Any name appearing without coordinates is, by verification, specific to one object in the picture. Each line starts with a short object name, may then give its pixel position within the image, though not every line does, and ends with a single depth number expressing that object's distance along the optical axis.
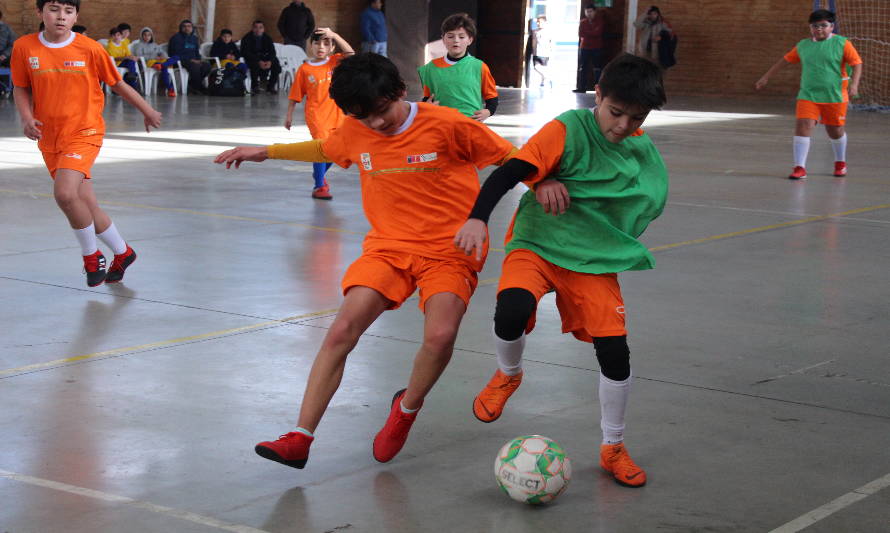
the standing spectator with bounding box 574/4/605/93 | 33.25
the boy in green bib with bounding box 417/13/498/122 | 11.29
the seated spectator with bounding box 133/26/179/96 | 26.42
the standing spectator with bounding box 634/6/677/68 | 31.78
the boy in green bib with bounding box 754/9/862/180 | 13.38
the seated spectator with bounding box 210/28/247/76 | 27.83
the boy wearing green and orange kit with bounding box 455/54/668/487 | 4.08
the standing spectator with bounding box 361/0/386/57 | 30.98
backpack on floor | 27.28
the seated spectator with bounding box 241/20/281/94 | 28.11
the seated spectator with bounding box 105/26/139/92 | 25.58
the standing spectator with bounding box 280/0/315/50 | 29.64
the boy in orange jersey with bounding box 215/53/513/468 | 4.07
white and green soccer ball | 3.75
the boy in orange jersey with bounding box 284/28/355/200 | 11.82
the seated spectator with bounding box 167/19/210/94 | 26.84
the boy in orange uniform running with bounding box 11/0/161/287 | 7.36
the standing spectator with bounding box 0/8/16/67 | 22.91
